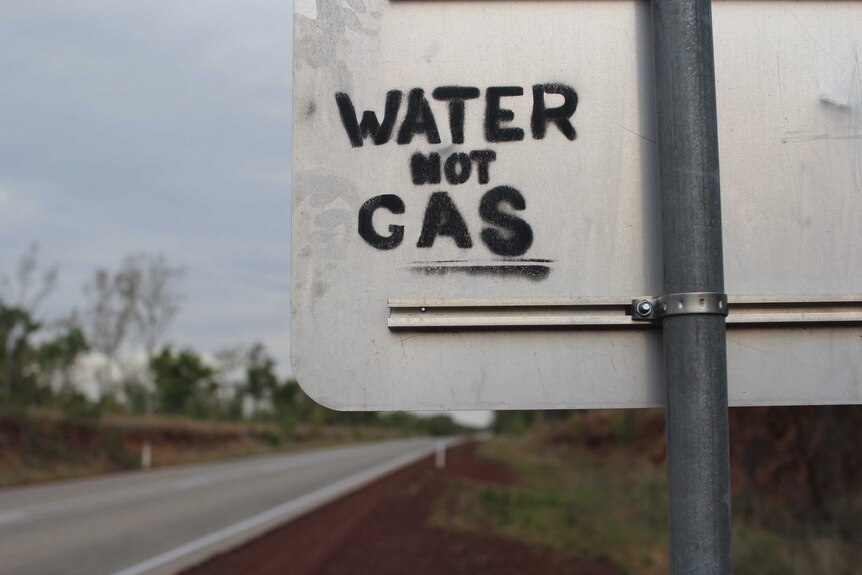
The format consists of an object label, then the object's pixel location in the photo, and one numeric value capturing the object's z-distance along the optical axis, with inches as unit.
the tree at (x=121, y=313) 1836.9
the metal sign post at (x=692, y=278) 56.4
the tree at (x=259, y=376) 2829.7
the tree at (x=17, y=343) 1343.5
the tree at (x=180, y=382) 2036.2
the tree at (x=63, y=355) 1514.5
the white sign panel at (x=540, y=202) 63.2
